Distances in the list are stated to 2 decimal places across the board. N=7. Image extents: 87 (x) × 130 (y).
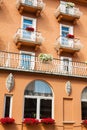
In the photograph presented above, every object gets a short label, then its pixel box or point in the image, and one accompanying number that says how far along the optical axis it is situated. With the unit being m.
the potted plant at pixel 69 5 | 23.02
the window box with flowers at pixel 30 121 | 15.79
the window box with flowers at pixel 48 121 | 16.21
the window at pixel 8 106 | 15.80
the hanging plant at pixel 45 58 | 18.44
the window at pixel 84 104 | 18.03
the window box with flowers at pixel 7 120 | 15.12
